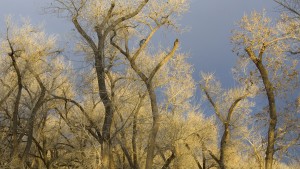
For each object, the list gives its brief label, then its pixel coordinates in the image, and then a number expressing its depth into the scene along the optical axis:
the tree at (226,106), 23.50
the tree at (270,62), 16.77
